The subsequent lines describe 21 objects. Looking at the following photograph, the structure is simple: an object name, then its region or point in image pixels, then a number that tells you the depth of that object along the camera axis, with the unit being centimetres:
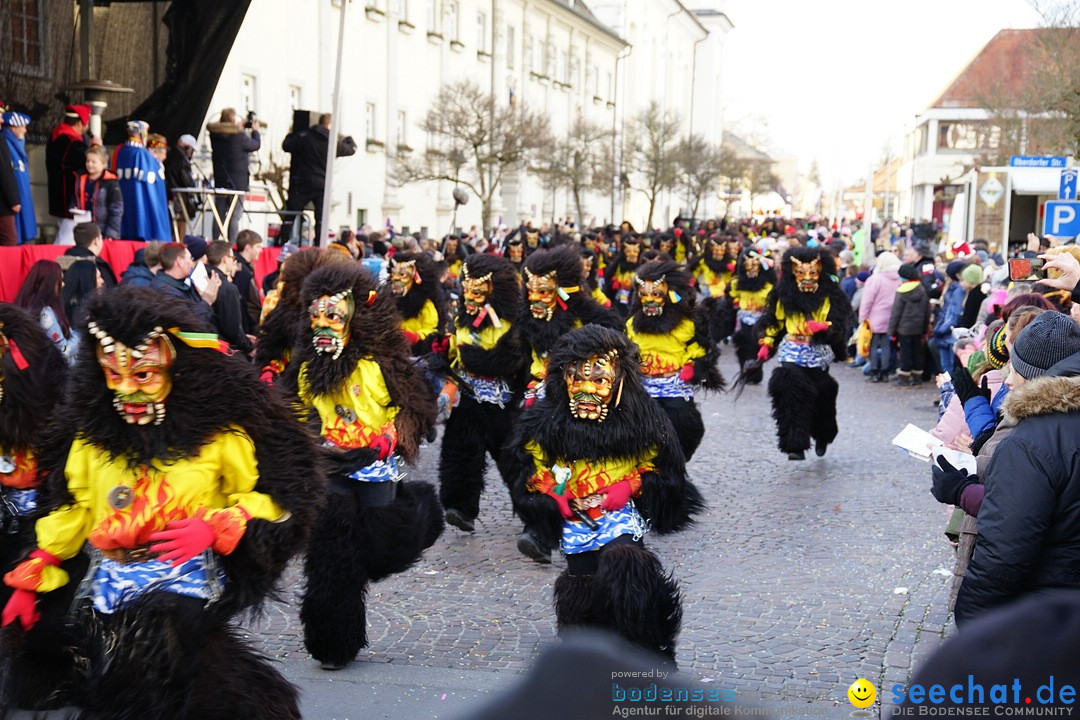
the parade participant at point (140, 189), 1394
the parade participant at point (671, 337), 959
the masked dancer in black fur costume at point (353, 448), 611
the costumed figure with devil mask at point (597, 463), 585
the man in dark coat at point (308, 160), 1806
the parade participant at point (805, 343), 1143
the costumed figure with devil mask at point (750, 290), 1783
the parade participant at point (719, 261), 2006
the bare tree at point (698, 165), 5360
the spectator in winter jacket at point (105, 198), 1359
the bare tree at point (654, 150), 5206
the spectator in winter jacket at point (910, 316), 1772
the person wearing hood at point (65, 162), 1445
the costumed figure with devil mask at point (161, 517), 434
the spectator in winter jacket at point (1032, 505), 404
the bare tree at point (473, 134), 3092
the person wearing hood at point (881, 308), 1839
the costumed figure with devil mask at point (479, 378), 923
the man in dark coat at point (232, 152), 1645
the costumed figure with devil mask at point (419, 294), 1089
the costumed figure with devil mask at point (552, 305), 887
